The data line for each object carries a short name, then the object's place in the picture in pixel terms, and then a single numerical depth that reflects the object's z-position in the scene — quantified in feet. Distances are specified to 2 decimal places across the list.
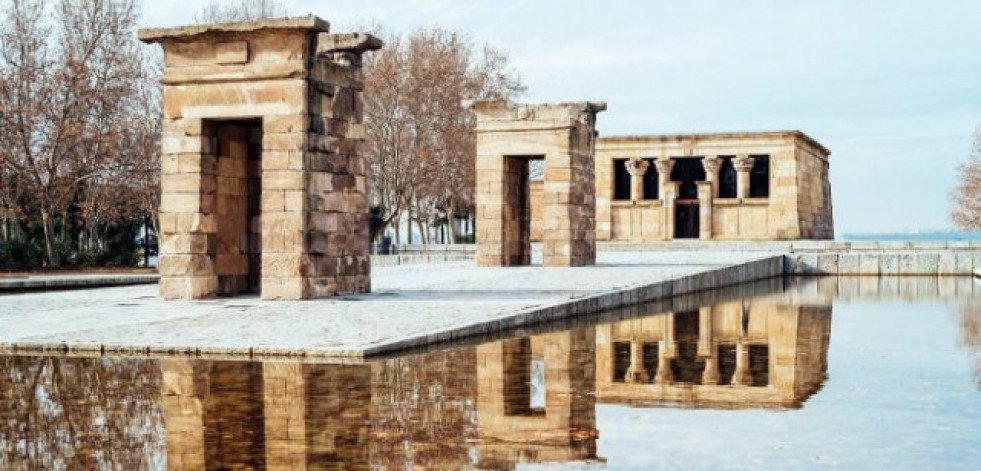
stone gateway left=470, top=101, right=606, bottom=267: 82.53
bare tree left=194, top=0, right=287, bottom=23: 139.33
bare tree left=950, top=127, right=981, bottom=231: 168.76
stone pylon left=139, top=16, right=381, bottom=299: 49.08
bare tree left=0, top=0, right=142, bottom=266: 107.14
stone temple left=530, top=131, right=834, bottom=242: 146.10
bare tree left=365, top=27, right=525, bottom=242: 146.92
